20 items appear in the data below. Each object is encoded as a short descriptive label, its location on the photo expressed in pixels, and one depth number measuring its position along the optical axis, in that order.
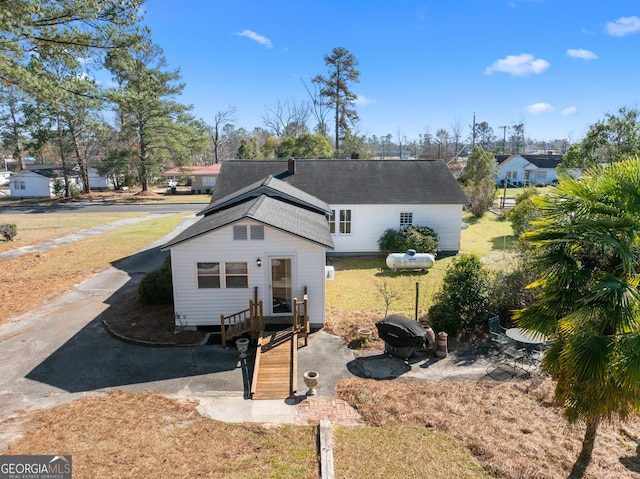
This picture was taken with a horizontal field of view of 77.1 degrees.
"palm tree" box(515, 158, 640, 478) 5.86
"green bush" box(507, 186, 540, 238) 24.23
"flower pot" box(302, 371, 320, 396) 10.05
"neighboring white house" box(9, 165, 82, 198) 55.88
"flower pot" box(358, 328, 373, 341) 13.05
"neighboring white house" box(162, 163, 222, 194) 63.50
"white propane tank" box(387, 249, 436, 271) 20.88
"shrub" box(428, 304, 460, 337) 13.21
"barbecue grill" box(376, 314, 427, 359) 11.74
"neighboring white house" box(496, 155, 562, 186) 66.19
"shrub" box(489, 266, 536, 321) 13.52
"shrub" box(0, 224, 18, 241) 28.48
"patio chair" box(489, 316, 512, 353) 12.05
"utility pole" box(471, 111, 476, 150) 75.71
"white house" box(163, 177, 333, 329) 13.42
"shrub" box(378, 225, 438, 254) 22.64
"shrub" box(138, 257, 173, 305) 16.27
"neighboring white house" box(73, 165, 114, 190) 63.84
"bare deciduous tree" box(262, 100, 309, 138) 75.75
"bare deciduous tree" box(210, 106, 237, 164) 84.62
